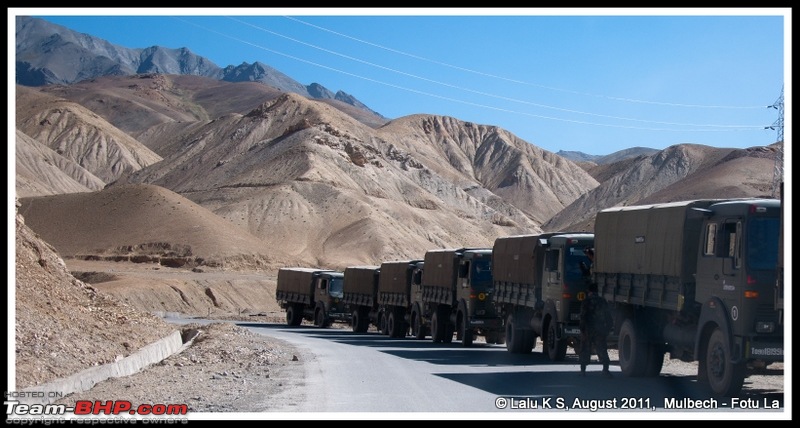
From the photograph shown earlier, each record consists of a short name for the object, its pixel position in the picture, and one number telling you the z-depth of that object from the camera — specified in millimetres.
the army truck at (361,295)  41812
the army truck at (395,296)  37250
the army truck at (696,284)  14859
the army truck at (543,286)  22578
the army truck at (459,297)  29719
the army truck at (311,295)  46688
